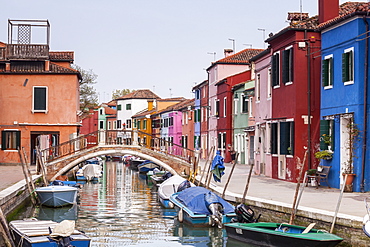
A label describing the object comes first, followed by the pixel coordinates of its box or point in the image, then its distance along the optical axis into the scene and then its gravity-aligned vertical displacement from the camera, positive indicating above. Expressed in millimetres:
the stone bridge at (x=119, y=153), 30422 -1058
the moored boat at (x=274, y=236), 12281 -2143
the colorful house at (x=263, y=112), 25953 +1112
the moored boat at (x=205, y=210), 17359 -2130
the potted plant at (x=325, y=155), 20047 -571
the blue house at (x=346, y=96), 18234 +1323
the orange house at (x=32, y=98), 35594 +2287
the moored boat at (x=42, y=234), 9429 -2049
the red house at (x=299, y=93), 21922 +1638
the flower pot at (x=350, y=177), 18375 -1187
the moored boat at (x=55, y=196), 22219 -2156
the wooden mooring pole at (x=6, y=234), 14096 -2264
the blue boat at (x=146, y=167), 45375 -2234
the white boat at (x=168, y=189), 23453 -2101
